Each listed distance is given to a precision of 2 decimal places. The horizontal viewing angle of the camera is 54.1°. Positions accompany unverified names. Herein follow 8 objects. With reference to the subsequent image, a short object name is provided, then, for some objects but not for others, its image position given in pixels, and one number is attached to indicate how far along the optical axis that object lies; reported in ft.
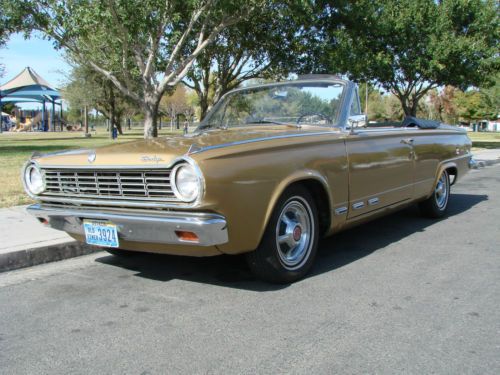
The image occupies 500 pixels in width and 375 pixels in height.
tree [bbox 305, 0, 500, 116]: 55.11
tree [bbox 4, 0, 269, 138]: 40.22
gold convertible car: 10.98
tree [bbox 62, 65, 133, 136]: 126.93
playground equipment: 161.48
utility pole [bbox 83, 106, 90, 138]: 127.07
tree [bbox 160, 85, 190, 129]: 247.70
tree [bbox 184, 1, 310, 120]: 54.80
